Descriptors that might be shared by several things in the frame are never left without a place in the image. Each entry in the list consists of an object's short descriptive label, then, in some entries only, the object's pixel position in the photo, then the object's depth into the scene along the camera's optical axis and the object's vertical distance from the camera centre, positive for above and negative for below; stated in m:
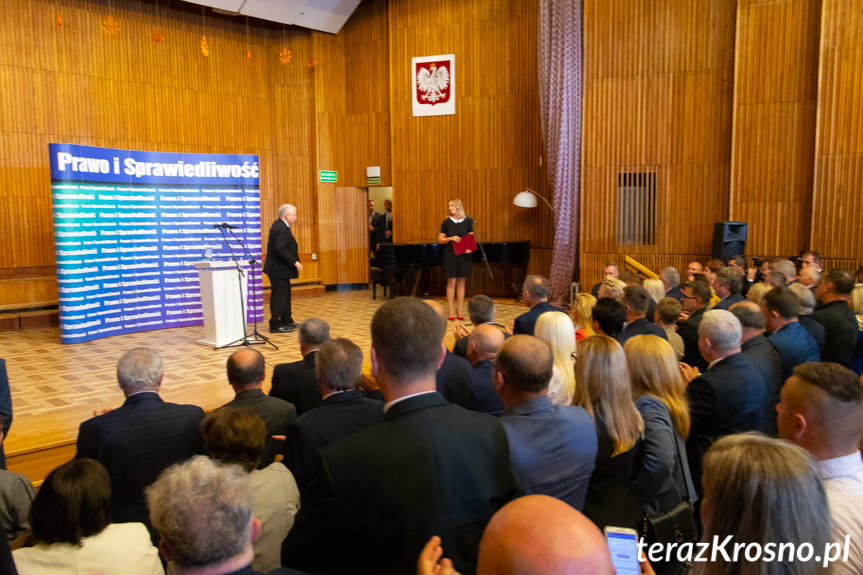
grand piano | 10.38 -0.56
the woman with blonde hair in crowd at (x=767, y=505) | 1.16 -0.53
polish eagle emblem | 11.44 +2.55
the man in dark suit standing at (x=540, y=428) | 1.93 -0.64
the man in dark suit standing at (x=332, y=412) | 2.05 -0.63
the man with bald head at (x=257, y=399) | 2.83 -0.79
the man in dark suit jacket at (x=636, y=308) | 3.73 -0.53
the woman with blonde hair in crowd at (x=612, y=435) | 2.23 -0.75
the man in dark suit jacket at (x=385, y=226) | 12.48 -0.04
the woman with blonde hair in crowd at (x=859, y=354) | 4.18 -0.90
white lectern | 6.76 -0.82
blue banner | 7.20 -0.04
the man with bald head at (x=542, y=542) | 0.91 -0.47
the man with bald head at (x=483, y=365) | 2.95 -0.69
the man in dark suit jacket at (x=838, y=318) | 4.14 -0.66
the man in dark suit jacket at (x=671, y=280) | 5.46 -0.52
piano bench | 10.75 -0.91
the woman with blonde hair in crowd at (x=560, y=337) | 3.09 -0.57
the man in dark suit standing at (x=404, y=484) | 1.39 -0.58
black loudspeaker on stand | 8.15 -0.25
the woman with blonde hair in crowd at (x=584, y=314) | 4.20 -0.61
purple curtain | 9.48 +1.62
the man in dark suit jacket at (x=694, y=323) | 4.06 -0.67
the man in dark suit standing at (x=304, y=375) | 3.26 -0.78
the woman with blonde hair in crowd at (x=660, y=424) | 2.32 -0.77
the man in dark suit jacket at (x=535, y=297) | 4.31 -0.54
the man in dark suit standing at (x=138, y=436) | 2.59 -0.87
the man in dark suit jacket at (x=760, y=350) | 3.25 -0.69
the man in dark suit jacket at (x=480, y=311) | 3.93 -0.55
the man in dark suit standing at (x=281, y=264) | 7.69 -0.47
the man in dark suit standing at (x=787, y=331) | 3.54 -0.64
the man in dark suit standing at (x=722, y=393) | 2.80 -0.77
